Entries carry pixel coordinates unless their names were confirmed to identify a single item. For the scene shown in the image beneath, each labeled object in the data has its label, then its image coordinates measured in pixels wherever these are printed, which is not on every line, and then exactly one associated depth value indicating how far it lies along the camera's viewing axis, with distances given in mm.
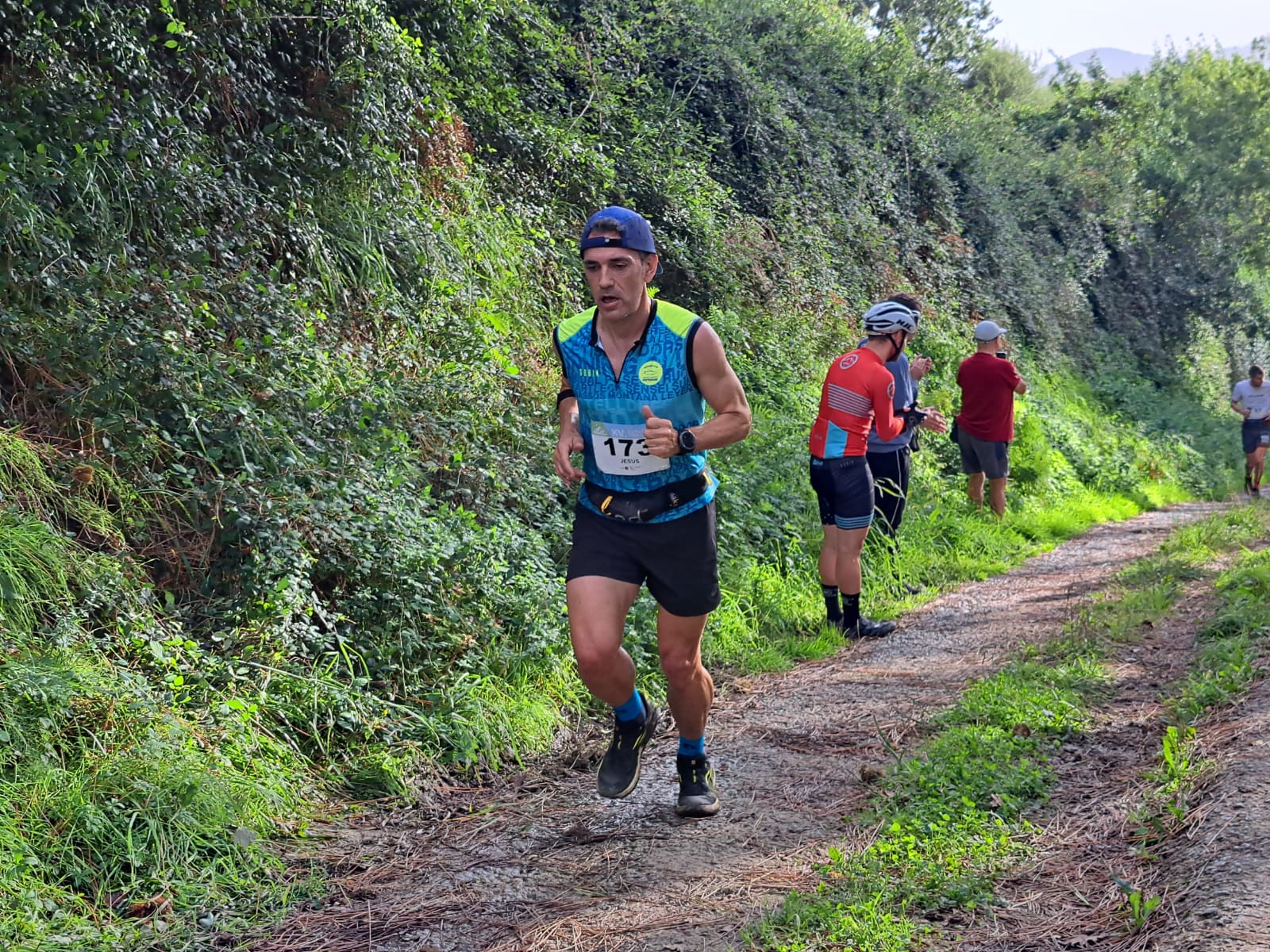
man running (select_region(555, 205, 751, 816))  4160
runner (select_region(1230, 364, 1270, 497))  17531
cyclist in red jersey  7383
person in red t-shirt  11398
